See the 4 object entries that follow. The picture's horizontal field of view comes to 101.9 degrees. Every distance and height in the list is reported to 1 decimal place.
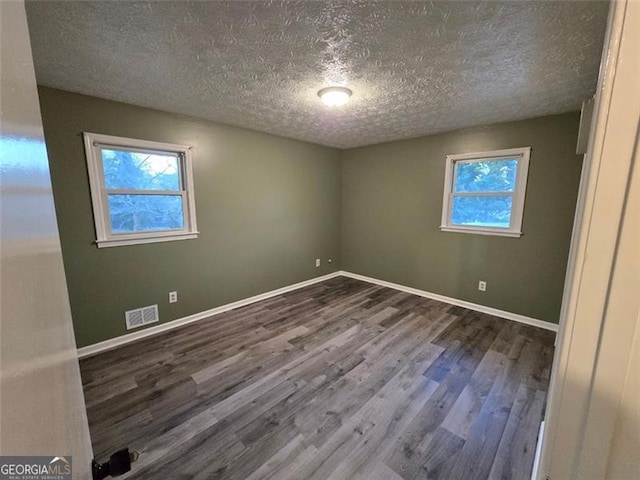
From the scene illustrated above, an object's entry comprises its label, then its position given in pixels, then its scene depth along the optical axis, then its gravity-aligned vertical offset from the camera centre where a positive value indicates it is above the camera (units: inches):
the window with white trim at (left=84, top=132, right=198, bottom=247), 93.9 +5.3
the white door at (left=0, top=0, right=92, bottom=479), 12.2 -4.7
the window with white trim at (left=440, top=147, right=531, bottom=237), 116.3 +6.6
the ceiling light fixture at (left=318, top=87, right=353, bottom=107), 82.9 +35.7
